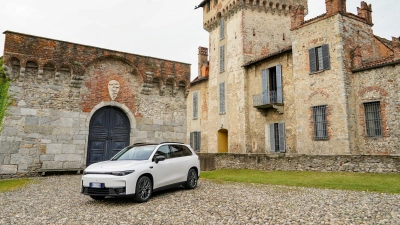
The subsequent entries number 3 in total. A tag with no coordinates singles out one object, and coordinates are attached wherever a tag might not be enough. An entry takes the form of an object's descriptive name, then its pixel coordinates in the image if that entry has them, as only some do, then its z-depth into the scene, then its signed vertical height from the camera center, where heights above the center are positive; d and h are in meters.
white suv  6.89 -0.61
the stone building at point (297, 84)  16.80 +4.45
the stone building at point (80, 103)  11.84 +2.06
